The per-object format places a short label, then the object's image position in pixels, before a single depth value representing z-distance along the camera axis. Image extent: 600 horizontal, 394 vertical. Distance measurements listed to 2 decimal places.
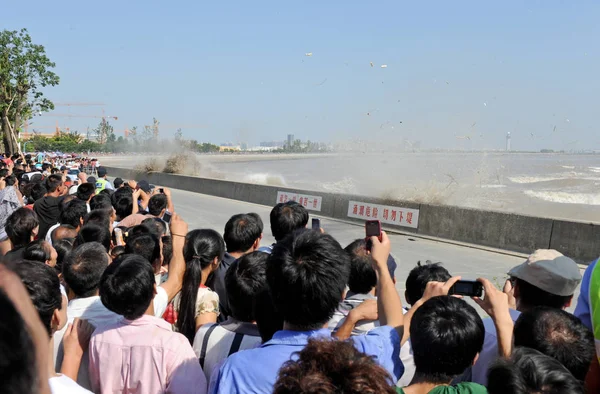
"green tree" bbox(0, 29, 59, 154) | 35.62
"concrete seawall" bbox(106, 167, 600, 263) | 10.01
